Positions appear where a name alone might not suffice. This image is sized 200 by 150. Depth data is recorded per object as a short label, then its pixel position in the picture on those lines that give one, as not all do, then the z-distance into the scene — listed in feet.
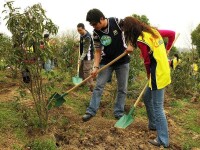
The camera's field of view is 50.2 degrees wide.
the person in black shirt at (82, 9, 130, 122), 10.60
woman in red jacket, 8.90
